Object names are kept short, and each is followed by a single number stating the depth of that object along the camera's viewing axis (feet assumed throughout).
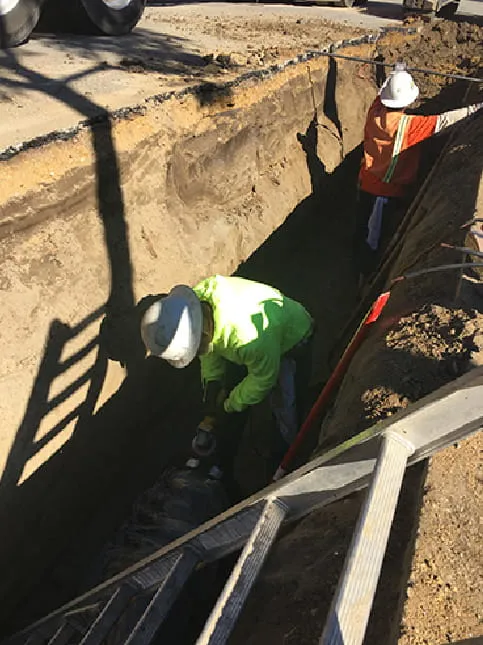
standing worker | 20.29
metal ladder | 5.64
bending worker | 11.93
